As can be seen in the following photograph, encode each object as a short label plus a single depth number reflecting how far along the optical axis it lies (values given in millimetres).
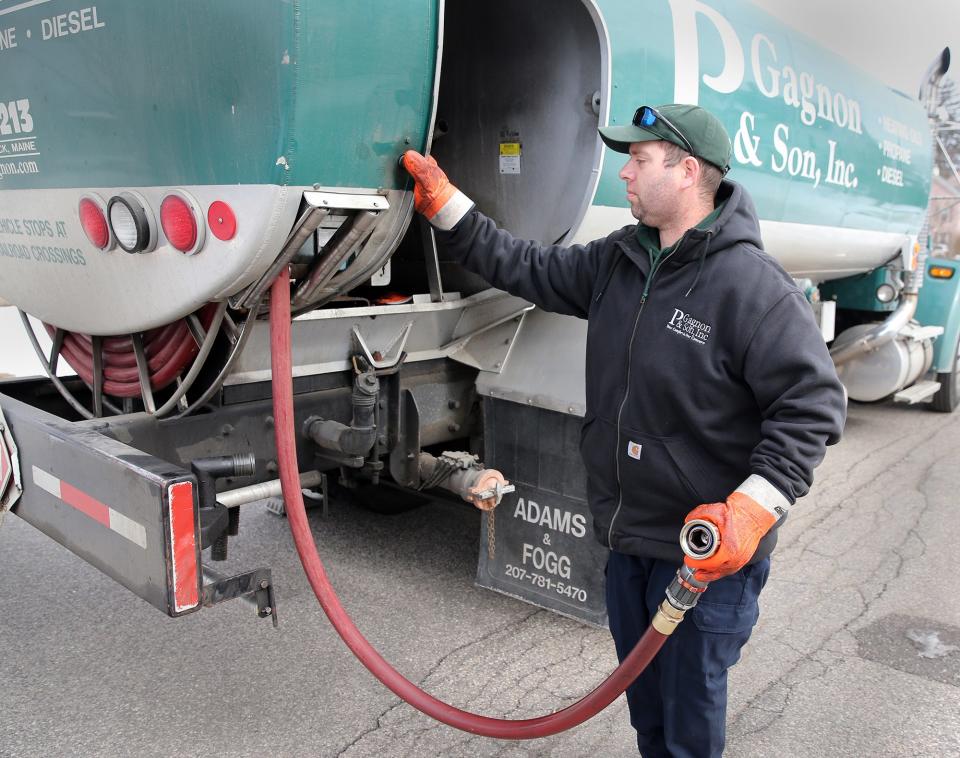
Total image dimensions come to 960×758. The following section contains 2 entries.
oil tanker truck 2135
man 1948
